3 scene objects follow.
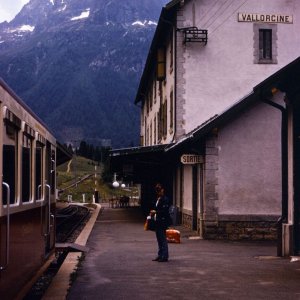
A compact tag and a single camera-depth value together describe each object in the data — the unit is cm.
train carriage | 627
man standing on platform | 1399
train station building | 2036
